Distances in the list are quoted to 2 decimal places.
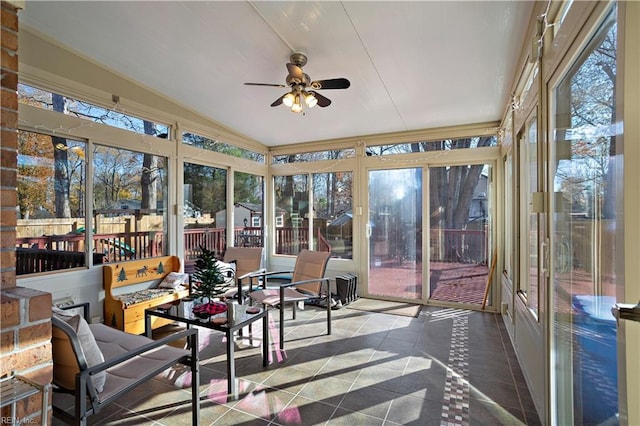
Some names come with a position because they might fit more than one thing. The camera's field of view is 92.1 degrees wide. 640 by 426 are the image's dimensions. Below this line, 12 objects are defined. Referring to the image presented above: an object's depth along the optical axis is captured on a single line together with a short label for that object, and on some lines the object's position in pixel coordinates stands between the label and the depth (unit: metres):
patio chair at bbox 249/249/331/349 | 3.34
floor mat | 4.31
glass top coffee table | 2.36
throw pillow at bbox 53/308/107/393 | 1.56
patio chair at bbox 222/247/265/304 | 4.33
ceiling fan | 2.78
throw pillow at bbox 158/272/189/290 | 3.88
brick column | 0.98
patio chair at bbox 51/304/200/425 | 1.48
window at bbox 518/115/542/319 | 2.18
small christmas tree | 2.81
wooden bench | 3.23
